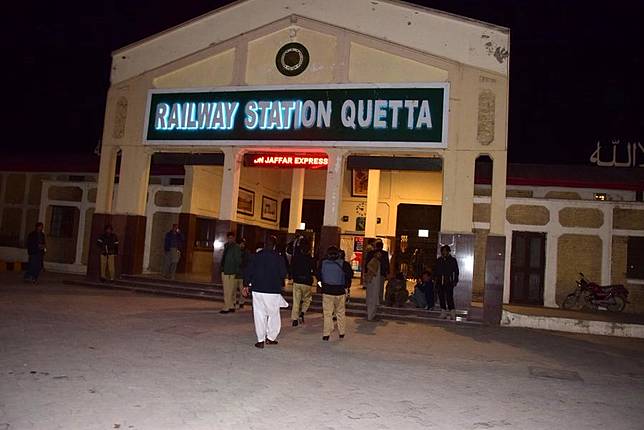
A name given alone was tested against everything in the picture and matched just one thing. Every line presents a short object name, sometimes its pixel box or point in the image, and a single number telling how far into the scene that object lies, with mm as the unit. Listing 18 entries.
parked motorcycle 14625
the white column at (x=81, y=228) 19438
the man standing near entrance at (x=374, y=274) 11328
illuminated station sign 13562
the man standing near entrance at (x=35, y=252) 14773
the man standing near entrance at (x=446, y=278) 12023
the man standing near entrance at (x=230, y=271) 11164
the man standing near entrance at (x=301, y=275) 10406
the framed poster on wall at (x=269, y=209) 21406
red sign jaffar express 14602
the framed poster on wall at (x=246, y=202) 19484
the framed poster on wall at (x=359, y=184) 20370
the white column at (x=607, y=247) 15156
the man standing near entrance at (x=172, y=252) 15359
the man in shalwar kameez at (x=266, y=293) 8016
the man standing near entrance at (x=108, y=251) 14945
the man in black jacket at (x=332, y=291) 9086
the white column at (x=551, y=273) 15453
